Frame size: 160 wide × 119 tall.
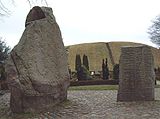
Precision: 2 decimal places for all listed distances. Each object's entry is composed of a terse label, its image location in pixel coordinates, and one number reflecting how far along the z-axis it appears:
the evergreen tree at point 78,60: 21.89
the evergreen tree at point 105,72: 18.81
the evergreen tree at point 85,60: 22.97
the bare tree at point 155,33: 27.00
